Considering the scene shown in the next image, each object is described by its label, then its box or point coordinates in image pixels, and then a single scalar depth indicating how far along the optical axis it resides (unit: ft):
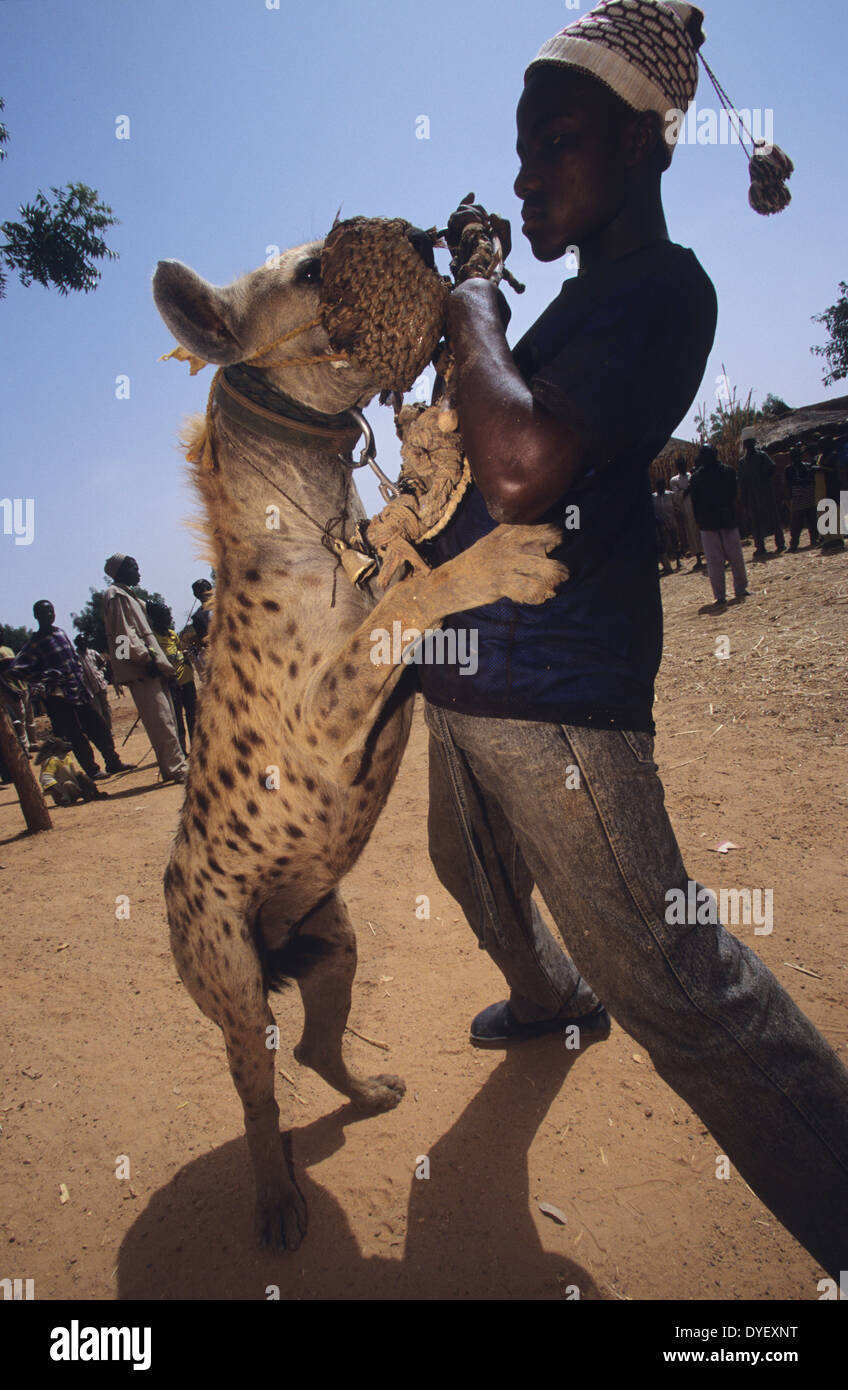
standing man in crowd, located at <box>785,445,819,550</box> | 53.83
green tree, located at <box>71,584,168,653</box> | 170.60
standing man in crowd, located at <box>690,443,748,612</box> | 37.37
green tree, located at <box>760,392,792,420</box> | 88.66
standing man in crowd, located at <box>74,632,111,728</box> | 42.19
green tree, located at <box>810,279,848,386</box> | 130.09
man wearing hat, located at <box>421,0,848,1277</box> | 4.83
